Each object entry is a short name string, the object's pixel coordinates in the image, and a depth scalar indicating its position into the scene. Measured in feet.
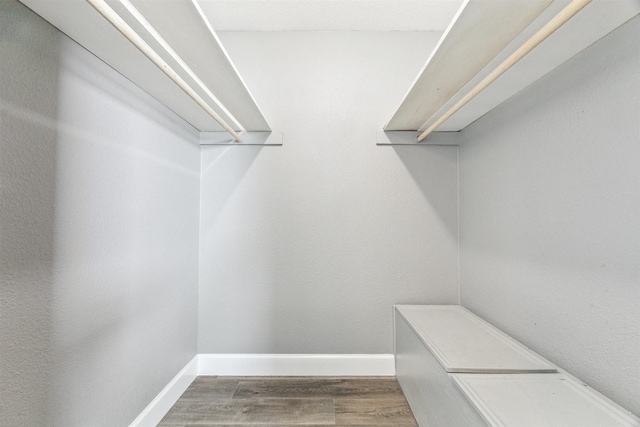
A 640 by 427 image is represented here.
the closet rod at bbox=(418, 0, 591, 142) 2.04
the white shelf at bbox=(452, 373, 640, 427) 2.37
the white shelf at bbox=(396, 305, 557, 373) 3.25
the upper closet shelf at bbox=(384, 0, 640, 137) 2.62
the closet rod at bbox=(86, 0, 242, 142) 2.14
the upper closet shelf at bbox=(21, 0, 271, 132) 2.64
